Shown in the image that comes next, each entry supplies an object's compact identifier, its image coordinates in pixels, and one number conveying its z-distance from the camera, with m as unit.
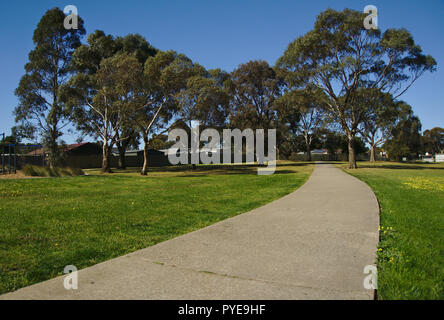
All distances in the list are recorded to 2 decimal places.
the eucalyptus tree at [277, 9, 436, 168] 28.73
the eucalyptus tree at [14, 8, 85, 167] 29.81
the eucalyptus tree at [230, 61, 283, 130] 42.22
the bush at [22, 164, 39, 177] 19.04
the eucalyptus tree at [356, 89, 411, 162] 32.28
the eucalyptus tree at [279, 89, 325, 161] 32.88
